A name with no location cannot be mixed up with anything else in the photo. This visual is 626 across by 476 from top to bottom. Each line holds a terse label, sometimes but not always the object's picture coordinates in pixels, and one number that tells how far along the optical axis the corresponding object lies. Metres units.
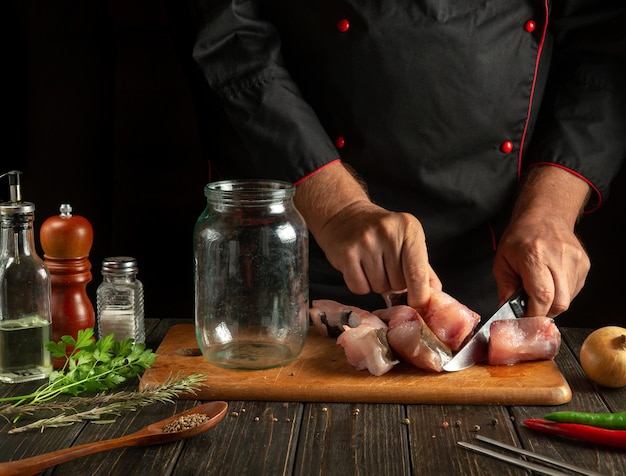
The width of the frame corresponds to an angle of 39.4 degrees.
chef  2.08
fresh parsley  1.58
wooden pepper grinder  1.73
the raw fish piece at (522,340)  1.72
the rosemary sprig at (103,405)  1.47
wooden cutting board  1.58
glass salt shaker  1.82
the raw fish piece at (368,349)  1.66
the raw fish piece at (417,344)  1.66
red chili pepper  1.38
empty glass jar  1.73
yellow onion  1.64
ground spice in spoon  1.40
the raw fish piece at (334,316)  1.88
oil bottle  1.65
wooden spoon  1.26
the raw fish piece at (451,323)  1.77
